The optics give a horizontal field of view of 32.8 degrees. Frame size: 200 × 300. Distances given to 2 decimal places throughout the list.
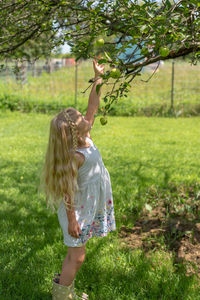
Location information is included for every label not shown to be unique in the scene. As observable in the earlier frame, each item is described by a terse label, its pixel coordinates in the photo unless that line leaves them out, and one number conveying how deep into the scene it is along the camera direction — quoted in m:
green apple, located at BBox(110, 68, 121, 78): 1.52
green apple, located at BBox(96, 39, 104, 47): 1.67
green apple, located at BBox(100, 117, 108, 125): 2.07
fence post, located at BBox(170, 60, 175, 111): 11.55
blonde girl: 2.15
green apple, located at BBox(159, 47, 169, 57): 1.48
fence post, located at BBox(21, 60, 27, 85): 12.84
